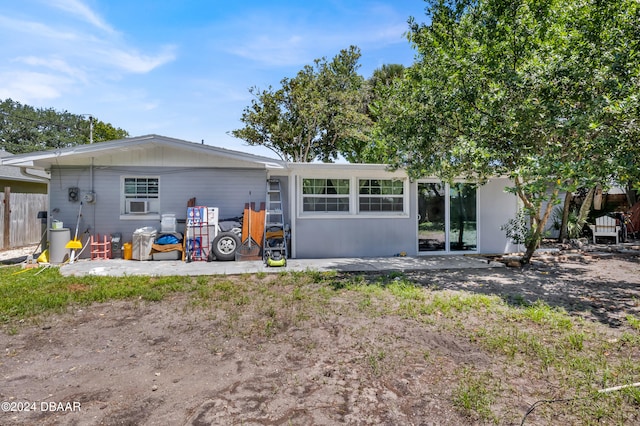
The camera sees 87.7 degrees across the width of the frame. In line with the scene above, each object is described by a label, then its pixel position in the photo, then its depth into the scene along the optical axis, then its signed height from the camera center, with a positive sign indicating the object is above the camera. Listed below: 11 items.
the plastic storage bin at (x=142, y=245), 8.38 -0.64
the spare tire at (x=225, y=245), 8.32 -0.65
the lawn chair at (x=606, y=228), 11.29 -0.32
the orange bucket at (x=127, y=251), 8.53 -0.81
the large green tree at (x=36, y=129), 35.16 +10.42
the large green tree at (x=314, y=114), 17.56 +5.71
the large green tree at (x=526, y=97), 5.00 +2.17
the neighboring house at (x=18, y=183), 12.37 +1.51
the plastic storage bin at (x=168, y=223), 8.64 -0.09
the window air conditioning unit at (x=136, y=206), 8.84 +0.36
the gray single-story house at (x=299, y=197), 8.59 +0.60
